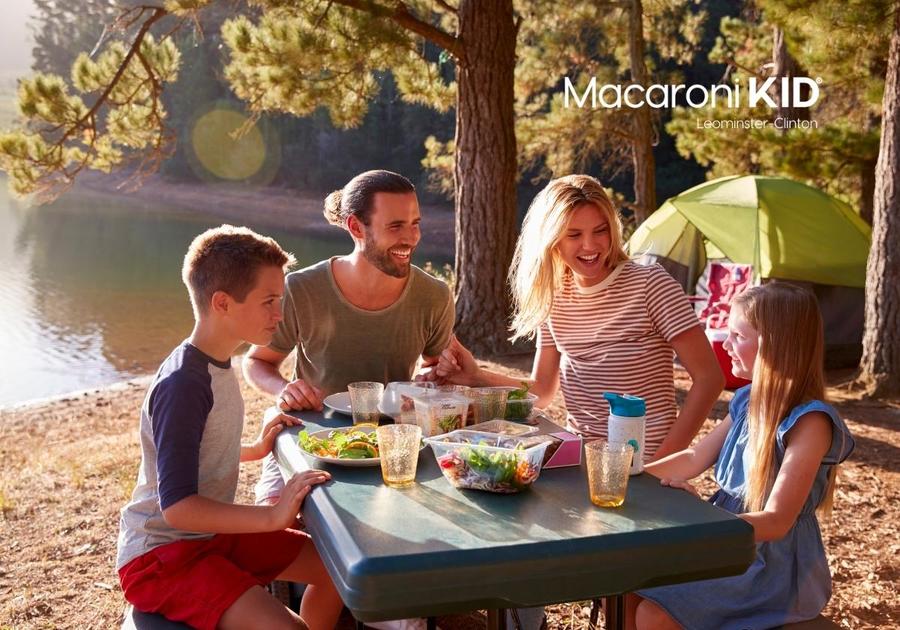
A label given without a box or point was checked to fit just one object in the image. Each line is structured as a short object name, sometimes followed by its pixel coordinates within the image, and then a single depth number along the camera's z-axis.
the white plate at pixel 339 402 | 2.25
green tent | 6.88
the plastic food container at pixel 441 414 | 1.95
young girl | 1.84
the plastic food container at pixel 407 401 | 2.10
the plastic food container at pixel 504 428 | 1.91
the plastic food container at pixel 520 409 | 2.14
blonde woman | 2.46
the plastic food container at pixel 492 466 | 1.60
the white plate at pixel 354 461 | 1.76
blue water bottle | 1.72
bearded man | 2.62
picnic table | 1.31
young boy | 1.72
